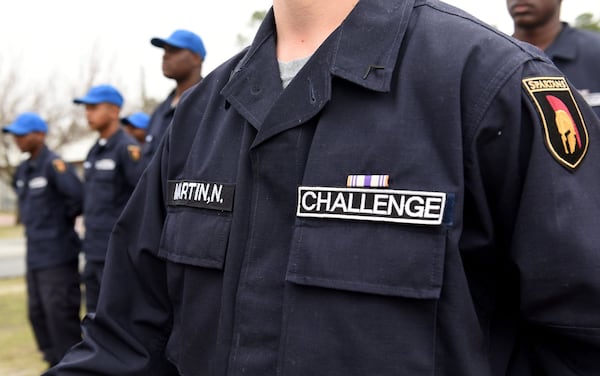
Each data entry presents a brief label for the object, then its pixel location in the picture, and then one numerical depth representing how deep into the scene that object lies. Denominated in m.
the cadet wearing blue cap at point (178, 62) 4.43
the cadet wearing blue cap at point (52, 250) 5.04
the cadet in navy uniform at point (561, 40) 2.54
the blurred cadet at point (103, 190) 4.79
